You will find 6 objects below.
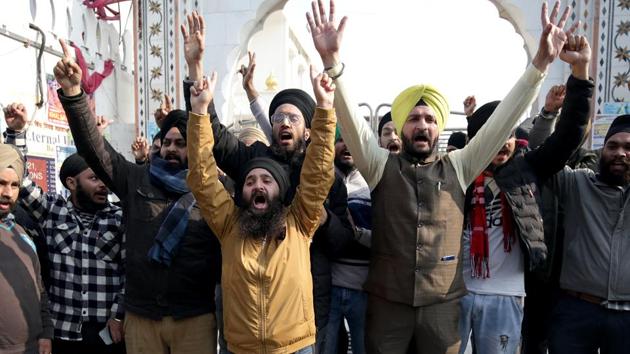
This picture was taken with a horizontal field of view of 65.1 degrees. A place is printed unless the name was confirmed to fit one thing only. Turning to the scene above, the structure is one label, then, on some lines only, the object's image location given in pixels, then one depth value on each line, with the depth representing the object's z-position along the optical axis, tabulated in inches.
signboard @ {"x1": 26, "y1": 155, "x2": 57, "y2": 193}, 322.3
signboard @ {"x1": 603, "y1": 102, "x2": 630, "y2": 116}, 223.9
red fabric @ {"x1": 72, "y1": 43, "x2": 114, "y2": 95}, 406.7
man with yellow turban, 86.0
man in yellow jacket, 80.1
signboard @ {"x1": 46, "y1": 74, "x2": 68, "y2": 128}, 376.8
